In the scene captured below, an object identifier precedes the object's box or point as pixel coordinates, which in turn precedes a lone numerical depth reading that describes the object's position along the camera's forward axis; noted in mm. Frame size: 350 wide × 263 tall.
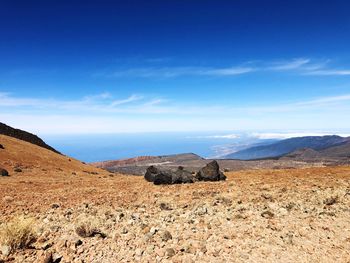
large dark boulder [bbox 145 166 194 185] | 20672
